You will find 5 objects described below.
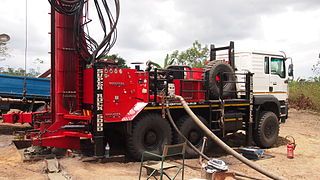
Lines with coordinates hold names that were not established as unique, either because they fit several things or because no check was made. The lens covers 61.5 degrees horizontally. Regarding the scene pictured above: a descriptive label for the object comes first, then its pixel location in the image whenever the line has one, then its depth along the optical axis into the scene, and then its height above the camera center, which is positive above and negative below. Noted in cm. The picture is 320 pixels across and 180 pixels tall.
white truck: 851 +25
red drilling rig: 623 -12
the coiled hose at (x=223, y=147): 465 -111
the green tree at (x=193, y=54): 2769 +389
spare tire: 752 +43
